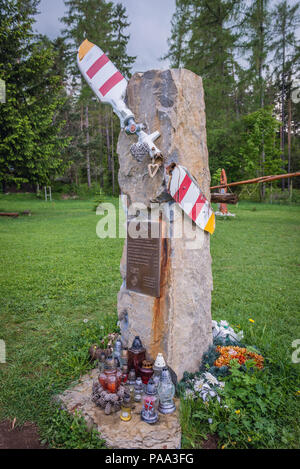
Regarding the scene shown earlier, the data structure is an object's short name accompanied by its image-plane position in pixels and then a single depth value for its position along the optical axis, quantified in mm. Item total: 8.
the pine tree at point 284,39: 20981
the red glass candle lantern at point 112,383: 2734
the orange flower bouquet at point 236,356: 3170
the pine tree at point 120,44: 26062
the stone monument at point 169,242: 2824
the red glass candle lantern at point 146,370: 2900
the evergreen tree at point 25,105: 16266
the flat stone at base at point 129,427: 2363
